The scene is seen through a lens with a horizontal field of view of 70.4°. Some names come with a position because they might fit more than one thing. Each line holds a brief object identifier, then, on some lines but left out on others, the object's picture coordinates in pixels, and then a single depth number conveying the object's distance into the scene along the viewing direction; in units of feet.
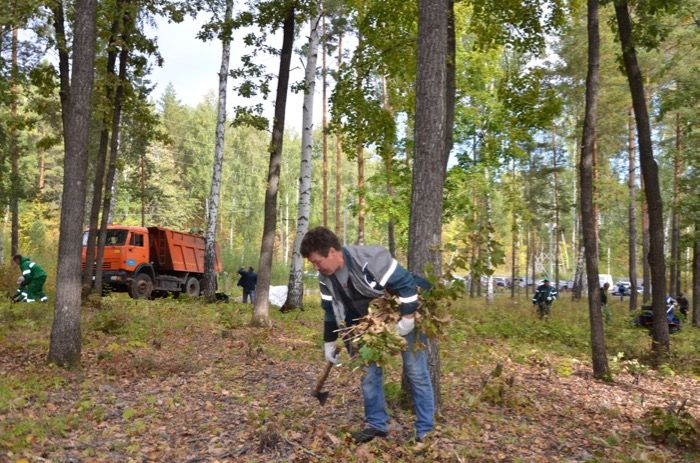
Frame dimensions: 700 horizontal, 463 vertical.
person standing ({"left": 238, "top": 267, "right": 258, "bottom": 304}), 63.72
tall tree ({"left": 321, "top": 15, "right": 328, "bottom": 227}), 81.12
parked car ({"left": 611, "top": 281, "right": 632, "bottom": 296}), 118.81
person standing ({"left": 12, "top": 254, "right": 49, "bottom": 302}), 41.22
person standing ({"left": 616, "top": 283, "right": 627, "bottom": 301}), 116.03
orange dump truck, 53.36
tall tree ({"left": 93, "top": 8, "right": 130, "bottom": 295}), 42.63
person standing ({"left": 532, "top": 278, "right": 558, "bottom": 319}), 54.49
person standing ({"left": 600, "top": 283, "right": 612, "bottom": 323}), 52.15
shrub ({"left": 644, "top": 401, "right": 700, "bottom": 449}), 16.81
